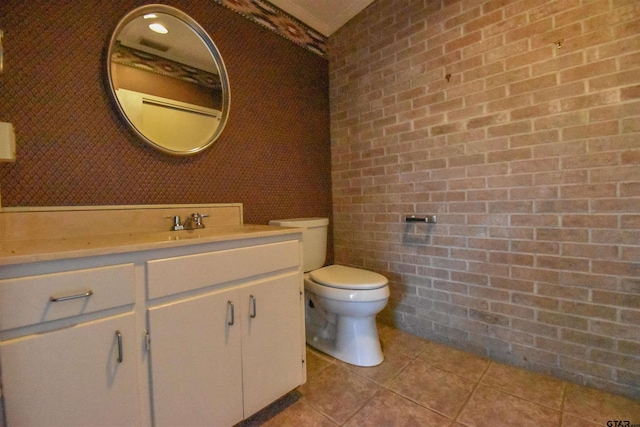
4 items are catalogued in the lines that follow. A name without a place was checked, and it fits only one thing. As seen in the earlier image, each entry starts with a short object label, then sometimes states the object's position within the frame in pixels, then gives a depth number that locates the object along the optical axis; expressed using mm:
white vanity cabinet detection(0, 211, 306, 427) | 698
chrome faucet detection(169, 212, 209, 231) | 1428
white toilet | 1500
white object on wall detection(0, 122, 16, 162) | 955
